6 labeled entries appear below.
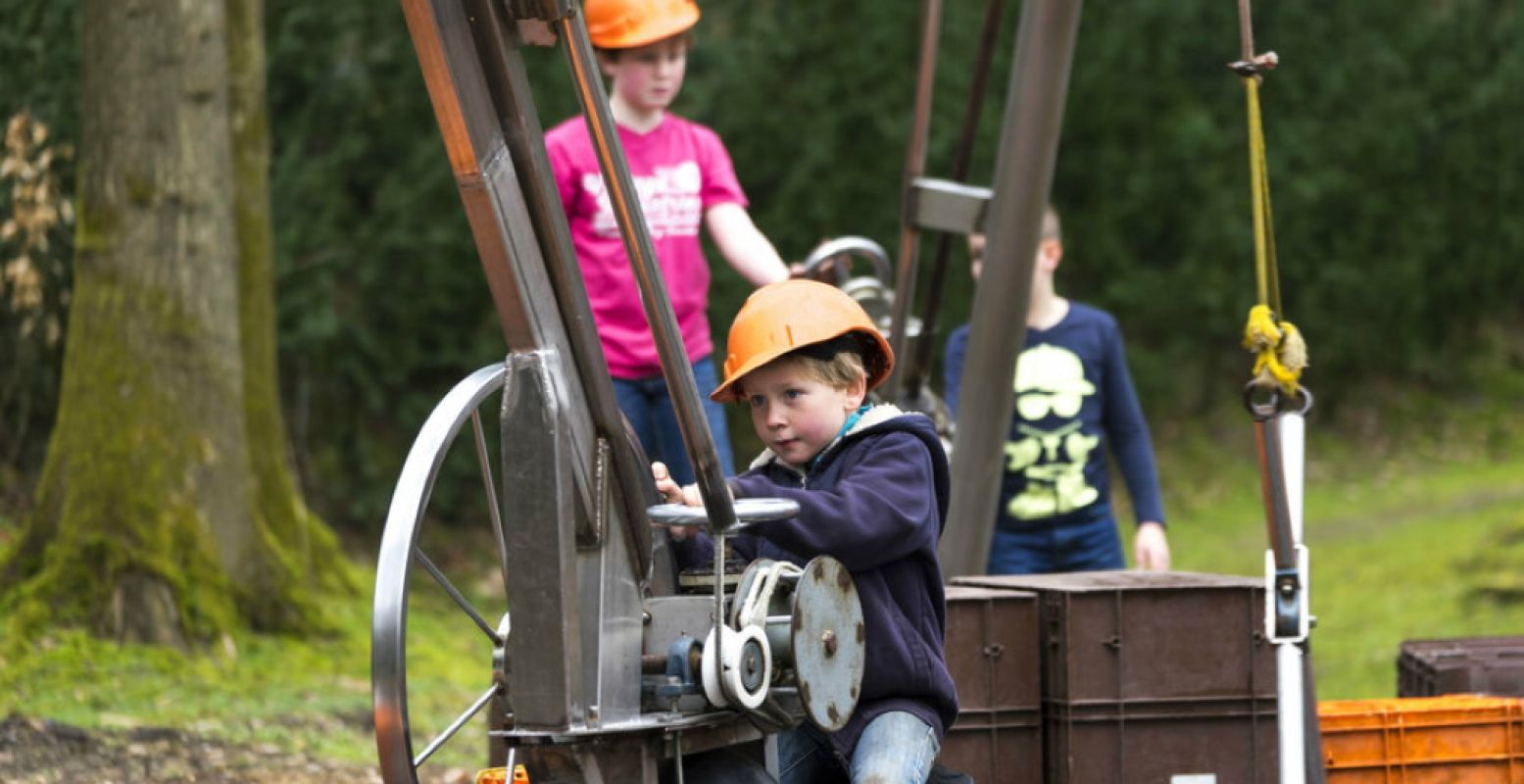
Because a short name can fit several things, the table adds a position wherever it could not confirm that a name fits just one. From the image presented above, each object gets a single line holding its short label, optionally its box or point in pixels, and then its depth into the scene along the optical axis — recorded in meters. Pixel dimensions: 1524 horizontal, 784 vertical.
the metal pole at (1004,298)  11.37
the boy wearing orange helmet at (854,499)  7.40
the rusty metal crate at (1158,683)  9.41
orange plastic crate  9.90
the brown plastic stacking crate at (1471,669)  11.24
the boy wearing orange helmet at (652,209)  11.05
